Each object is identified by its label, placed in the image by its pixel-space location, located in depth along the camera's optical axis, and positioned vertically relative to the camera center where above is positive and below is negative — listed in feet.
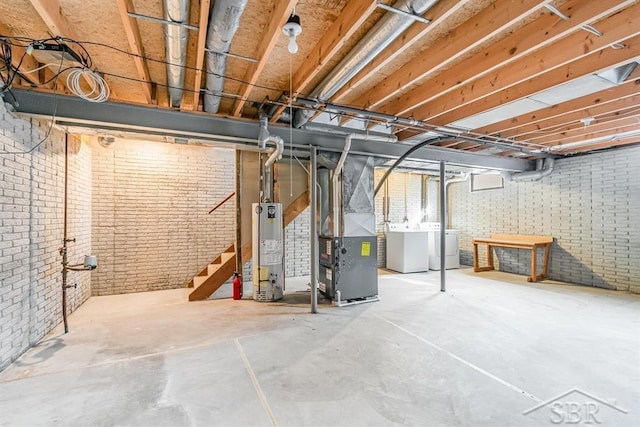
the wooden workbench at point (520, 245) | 19.26 -2.03
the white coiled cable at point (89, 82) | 7.79 +3.82
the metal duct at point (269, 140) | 11.76 +3.15
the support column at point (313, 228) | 12.93 -0.56
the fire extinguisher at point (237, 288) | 15.16 -3.80
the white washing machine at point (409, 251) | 22.16 -2.71
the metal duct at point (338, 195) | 14.42 +1.05
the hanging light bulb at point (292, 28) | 5.90 +3.85
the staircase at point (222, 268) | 15.30 -2.90
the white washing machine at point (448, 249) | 23.43 -2.71
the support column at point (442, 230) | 16.84 -0.83
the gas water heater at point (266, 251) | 14.83 -1.84
